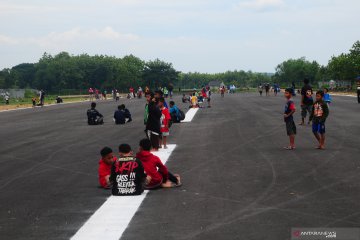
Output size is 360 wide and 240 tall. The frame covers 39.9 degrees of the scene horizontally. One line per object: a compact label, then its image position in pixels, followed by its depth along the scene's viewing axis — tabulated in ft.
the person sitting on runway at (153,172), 29.66
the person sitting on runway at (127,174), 27.84
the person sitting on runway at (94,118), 79.10
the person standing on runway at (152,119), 44.11
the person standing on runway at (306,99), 66.18
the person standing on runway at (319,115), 43.52
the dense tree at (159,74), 431.43
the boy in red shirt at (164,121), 48.03
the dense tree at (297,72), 390.21
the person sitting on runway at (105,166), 30.40
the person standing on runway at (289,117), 44.01
